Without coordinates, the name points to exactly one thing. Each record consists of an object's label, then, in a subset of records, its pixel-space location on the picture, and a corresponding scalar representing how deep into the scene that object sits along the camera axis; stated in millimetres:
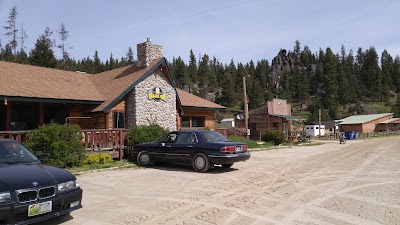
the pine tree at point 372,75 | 124062
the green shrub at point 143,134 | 15078
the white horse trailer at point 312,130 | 60125
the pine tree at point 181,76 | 120125
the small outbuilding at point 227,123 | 68438
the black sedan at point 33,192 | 4898
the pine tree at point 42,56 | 47656
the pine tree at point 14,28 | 62500
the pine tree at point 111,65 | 106331
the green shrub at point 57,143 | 11945
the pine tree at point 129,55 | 123025
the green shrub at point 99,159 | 13443
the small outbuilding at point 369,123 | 70938
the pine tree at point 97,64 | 105850
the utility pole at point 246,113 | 29406
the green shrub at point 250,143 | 24675
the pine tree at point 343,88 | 115712
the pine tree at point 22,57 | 59338
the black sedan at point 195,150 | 11531
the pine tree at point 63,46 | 62616
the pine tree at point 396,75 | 135250
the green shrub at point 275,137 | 30406
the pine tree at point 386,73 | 123625
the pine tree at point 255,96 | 103562
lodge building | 17141
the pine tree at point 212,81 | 130500
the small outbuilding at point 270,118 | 40438
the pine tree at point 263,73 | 134125
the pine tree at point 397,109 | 95869
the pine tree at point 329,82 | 113562
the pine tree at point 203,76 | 125538
